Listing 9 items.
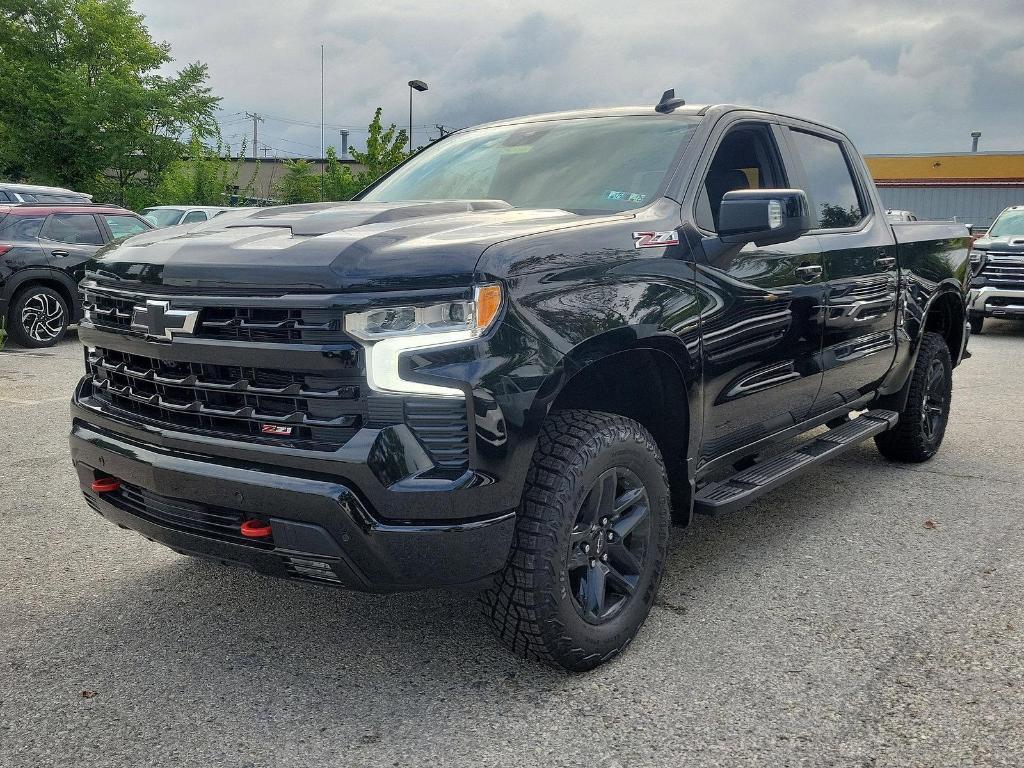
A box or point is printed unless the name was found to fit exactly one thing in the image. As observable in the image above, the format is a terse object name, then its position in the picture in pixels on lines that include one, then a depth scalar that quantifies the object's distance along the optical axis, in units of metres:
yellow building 45.22
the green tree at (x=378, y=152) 27.67
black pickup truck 2.57
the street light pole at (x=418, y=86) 25.88
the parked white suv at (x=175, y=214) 17.85
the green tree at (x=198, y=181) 28.09
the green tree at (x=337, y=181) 26.89
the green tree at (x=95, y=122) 28.31
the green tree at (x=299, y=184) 28.19
